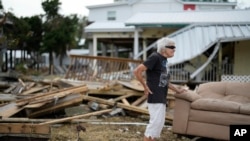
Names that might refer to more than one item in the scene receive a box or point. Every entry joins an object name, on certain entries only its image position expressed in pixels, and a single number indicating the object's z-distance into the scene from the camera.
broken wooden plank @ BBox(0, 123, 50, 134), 4.93
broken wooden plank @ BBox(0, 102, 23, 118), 6.79
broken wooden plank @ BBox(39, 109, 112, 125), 6.38
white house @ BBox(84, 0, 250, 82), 11.24
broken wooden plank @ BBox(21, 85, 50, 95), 10.09
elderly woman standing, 4.60
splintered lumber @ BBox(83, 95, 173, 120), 7.80
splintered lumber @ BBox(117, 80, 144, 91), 9.30
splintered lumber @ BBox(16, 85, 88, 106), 7.32
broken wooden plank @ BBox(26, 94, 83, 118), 7.19
